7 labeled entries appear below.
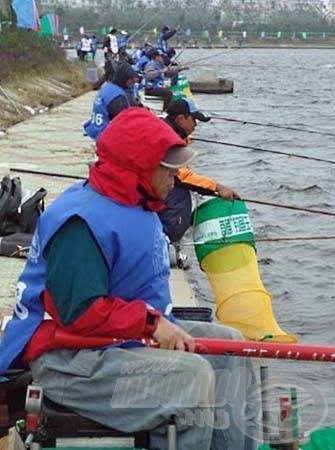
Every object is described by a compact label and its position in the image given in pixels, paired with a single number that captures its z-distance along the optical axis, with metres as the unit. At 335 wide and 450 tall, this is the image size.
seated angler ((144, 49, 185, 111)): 27.00
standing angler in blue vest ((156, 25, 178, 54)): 33.44
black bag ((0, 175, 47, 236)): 8.77
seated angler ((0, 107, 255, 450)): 3.82
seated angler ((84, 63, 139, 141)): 11.24
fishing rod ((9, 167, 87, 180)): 10.24
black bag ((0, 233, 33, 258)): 8.66
